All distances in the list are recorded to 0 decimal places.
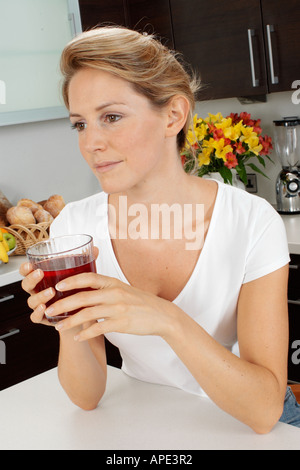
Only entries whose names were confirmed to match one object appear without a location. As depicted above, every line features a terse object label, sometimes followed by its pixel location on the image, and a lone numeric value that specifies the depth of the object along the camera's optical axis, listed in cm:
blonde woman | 98
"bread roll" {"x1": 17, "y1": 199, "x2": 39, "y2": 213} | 278
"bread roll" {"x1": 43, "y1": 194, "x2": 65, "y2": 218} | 288
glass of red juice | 90
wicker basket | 257
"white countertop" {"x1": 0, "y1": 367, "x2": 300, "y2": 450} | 97
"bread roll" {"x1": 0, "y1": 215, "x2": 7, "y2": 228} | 272
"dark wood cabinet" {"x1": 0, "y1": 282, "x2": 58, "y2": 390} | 240
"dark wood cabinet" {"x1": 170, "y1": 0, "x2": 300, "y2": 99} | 257
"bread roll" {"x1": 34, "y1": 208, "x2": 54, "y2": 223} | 273
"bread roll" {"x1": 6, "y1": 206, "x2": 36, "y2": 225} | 267
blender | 286
